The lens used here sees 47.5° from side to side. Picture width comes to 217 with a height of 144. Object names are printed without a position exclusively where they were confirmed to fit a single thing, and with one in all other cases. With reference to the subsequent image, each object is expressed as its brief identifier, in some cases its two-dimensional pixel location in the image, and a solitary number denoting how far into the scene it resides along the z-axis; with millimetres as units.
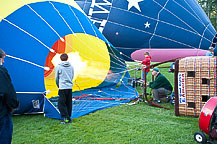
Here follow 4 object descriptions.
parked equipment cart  2597
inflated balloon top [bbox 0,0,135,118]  3891
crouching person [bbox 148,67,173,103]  4770
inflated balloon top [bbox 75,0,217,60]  8188
